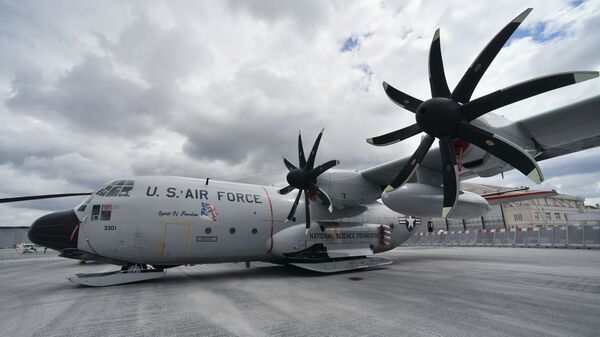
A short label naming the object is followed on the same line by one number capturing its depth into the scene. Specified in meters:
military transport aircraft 7.05
